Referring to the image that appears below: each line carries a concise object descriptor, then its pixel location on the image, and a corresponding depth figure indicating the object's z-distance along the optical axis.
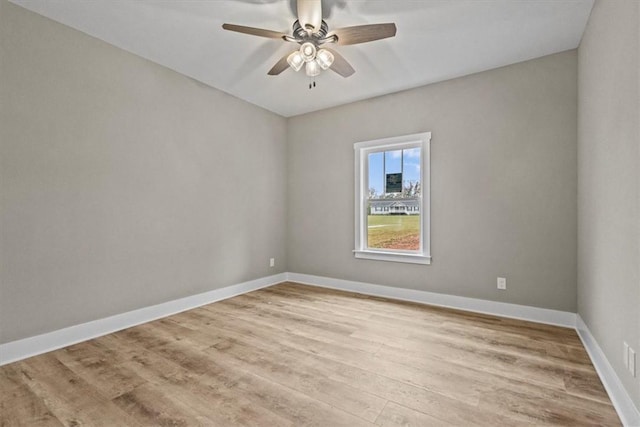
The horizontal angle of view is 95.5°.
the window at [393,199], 3.79
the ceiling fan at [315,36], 2.12
